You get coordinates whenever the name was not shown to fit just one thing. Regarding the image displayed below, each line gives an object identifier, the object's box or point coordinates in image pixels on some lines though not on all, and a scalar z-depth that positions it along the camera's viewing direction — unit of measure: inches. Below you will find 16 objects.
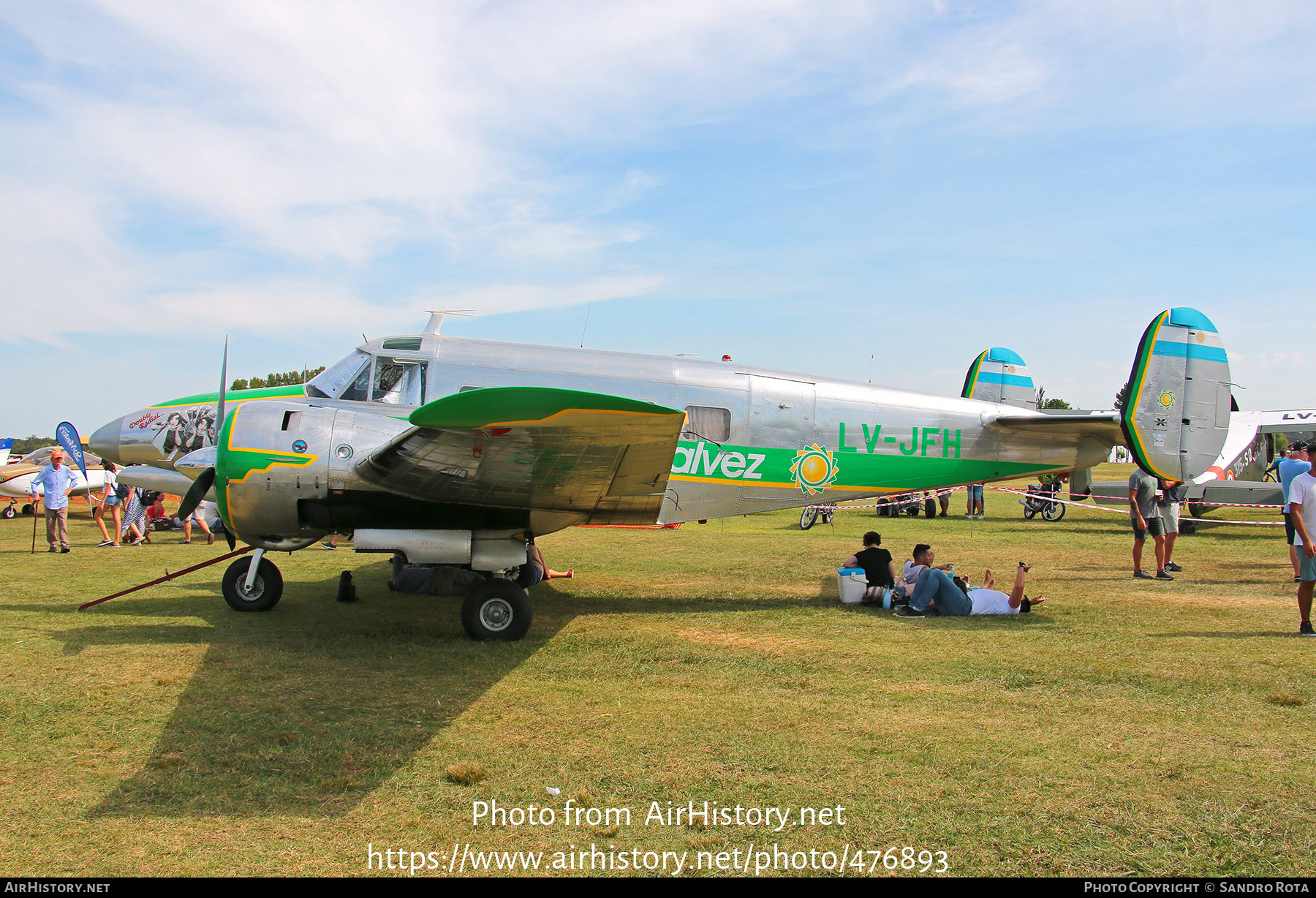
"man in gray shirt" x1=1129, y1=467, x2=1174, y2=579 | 433.4
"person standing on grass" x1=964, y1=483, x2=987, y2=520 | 820.0
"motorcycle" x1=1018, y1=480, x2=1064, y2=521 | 826.8
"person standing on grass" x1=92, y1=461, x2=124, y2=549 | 565.6
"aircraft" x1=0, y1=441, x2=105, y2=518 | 820.0
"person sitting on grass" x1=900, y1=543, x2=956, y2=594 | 349.4
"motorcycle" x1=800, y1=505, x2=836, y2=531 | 735.1
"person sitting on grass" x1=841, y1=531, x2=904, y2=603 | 357.1
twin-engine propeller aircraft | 261.6
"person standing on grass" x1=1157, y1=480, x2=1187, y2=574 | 438.9
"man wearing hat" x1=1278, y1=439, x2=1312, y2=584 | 364.4
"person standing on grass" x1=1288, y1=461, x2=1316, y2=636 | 289.1
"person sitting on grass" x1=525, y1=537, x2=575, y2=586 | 402.0
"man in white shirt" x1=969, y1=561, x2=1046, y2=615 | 335.0
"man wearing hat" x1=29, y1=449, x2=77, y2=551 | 522.3
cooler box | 357.7
